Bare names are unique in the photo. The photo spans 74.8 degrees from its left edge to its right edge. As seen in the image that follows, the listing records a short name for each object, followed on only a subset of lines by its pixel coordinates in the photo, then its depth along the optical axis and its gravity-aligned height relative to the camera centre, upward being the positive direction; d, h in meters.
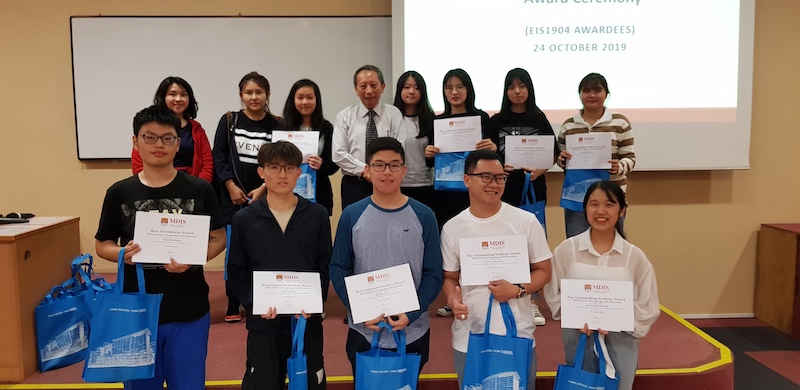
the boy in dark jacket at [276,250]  1.92 -0.32
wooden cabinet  4.00 -0.95
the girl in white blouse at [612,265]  1.97 -0.40
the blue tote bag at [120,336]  1.85 -0.61
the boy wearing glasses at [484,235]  1.94 -0.29
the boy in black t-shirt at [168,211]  1.90 -0.26
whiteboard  4.15 +0.85
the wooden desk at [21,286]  2.47 -0.59
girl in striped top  2.91 +0.19
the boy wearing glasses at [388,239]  1.90 -0.28
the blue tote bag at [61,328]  2.60 -0.82
